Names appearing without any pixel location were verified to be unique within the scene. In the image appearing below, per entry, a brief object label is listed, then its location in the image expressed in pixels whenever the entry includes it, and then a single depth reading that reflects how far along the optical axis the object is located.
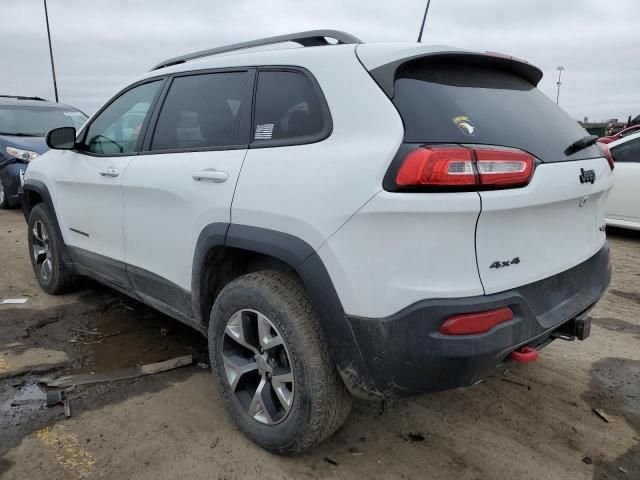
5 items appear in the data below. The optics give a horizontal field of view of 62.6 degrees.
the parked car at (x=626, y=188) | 6.89
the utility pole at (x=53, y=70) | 18.94
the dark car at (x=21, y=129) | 8.08
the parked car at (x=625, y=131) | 10.76
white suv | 1.89
